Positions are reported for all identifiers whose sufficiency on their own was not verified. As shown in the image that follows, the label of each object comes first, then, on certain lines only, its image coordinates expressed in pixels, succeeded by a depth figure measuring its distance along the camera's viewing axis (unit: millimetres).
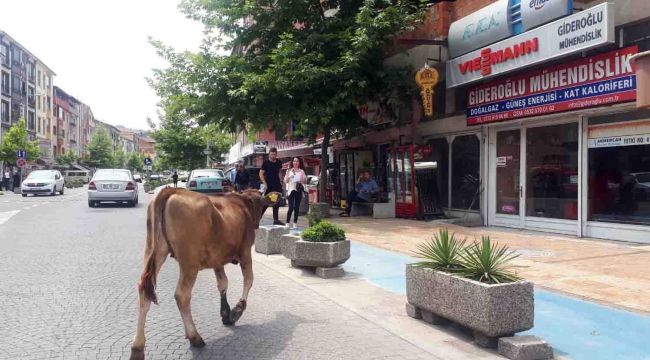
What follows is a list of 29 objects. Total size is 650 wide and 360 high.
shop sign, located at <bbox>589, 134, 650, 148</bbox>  10031
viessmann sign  9867
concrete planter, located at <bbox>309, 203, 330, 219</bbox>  15662
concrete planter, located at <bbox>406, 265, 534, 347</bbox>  4586
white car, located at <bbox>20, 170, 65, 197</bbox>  31938
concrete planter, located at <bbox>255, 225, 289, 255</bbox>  9938
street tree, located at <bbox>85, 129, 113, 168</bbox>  81938
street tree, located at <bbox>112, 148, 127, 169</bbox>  91856
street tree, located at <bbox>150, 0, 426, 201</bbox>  14609
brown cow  4457
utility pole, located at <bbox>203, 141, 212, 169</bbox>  41688
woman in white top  12788
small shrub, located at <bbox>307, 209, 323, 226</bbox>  8492
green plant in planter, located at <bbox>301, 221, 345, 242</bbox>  8016
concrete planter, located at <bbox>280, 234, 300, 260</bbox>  8617
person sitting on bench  16844
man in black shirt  12250
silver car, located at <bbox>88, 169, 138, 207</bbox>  21188
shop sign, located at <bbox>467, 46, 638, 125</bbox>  9953
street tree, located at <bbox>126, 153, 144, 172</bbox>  109675
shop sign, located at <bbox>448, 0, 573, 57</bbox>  11203
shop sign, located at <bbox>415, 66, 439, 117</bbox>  14164
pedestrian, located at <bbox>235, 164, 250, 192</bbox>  18828
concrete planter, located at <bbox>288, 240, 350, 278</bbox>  7902
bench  16031
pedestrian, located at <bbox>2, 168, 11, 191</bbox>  42528
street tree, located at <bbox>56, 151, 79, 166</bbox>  71375
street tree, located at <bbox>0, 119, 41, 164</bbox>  43031
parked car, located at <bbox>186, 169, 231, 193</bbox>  23281
